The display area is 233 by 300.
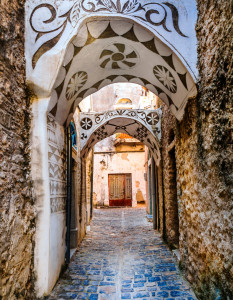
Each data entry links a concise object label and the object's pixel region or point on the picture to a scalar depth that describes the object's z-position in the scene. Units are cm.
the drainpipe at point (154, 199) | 770
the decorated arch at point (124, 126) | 677
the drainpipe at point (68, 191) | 406
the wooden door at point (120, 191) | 1616
